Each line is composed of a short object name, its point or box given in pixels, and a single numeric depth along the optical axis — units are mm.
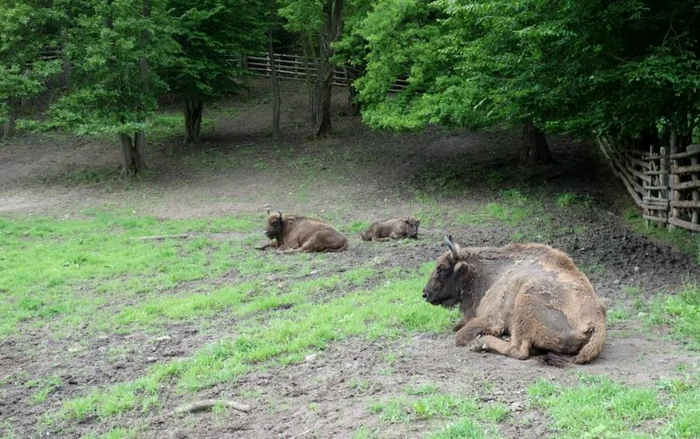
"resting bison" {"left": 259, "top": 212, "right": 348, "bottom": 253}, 14742
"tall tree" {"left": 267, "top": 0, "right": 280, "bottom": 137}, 32506
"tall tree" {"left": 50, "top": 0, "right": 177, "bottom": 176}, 25031
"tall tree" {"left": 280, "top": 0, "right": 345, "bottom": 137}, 30344
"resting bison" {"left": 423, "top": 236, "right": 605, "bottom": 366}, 6520
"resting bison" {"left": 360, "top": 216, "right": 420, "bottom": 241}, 15414
